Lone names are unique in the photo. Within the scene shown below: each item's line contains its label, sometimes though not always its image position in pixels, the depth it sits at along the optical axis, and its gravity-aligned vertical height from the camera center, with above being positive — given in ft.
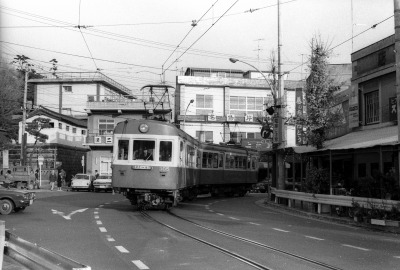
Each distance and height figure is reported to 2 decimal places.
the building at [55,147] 152.25 +7.30
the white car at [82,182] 127.34 -3.33
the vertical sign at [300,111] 79.40 +10.19
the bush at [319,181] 63.87 -1.27
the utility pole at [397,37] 48.85 +13.88
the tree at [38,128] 142.92 +12.37
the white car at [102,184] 122.31 -3.66
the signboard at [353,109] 79.61 +10.56
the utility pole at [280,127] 81.66 +7.58
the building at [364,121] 62.85 +8.06
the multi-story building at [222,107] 164.55 +22.45
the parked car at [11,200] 53.57 -3.49
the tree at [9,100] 111.61 +18.77
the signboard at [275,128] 82.58 +7.48
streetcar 59.00 +0.99
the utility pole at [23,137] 121.95 +8.15
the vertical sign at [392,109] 68.73 +9.18
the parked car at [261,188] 145.48 -5.14
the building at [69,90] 199.93 +33.50
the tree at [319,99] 74.18 +11.42
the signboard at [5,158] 151.89 +3.47
